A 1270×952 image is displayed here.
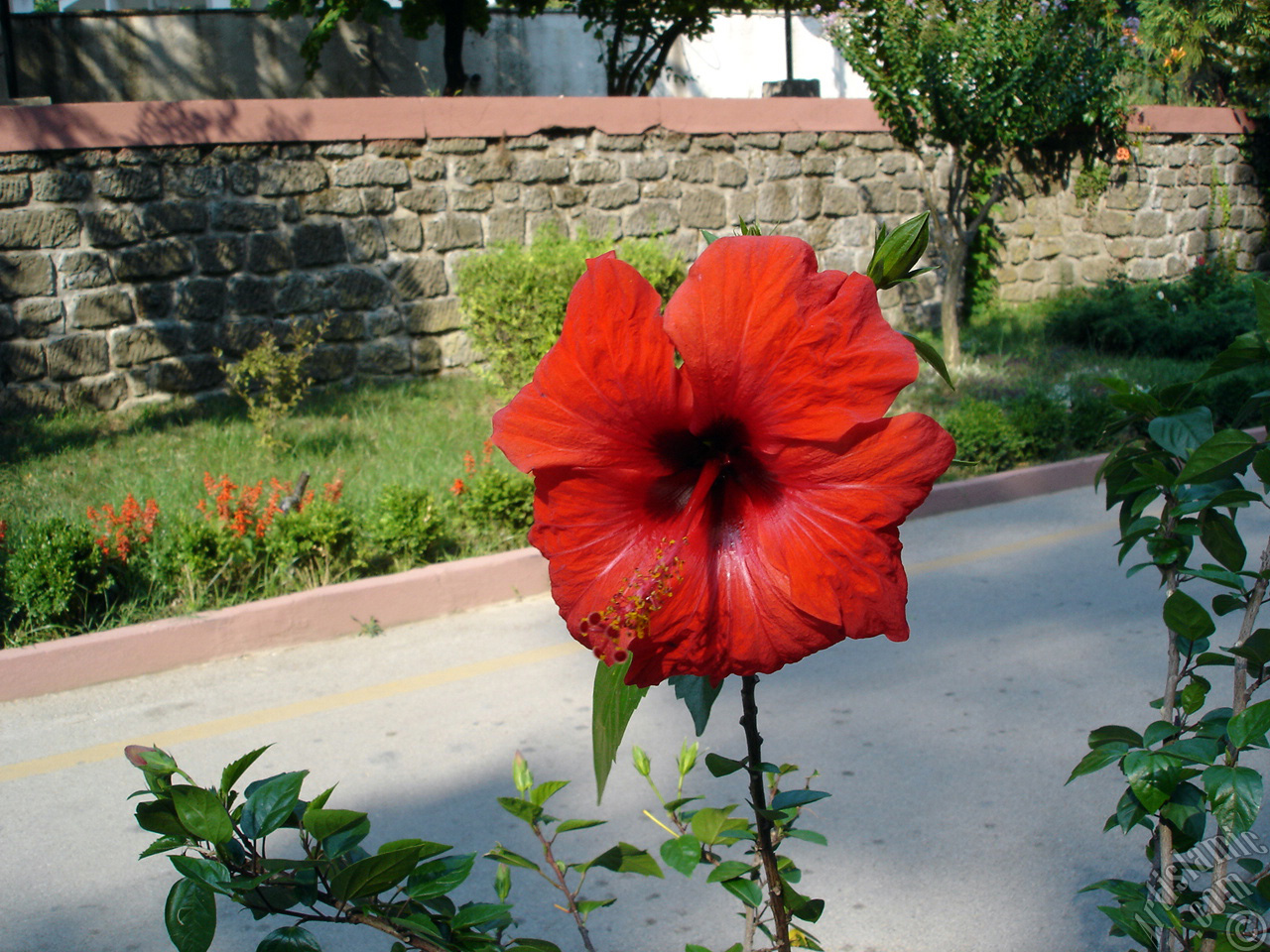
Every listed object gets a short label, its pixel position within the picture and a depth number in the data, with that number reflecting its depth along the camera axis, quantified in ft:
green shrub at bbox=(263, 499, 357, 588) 17.19
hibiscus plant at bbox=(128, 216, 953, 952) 2.51
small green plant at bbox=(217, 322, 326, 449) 24.29
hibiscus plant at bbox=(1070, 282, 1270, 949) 3.92
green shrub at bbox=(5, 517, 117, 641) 15.24
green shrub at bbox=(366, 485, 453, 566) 17.80
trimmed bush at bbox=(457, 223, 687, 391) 26.63
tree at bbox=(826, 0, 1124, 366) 33.09
